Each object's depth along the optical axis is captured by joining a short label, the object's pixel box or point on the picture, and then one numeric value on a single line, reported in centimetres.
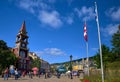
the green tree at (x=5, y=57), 2631
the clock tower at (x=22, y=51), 3383
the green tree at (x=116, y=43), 2613
